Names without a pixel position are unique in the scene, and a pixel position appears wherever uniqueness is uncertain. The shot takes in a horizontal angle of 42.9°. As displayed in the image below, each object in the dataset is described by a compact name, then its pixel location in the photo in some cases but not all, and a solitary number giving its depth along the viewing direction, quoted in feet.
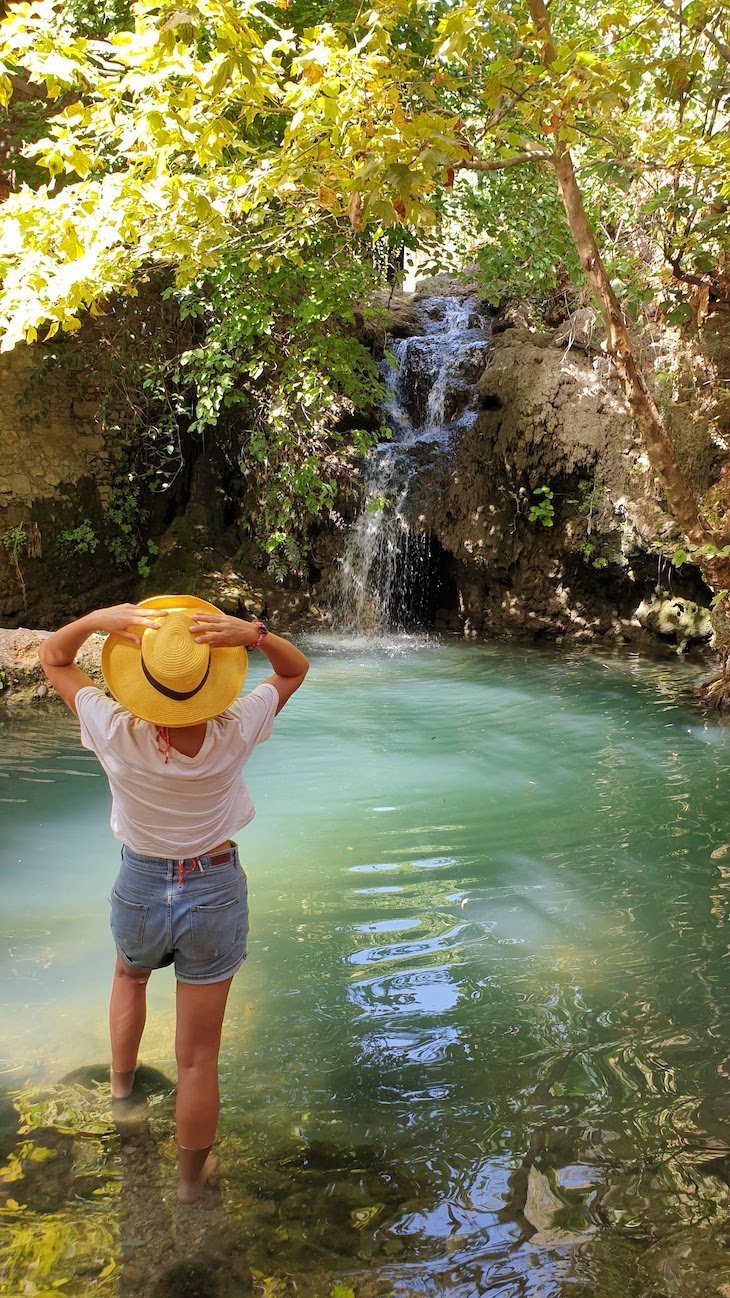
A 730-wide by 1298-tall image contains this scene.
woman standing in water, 7.29
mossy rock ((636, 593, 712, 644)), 34.42
